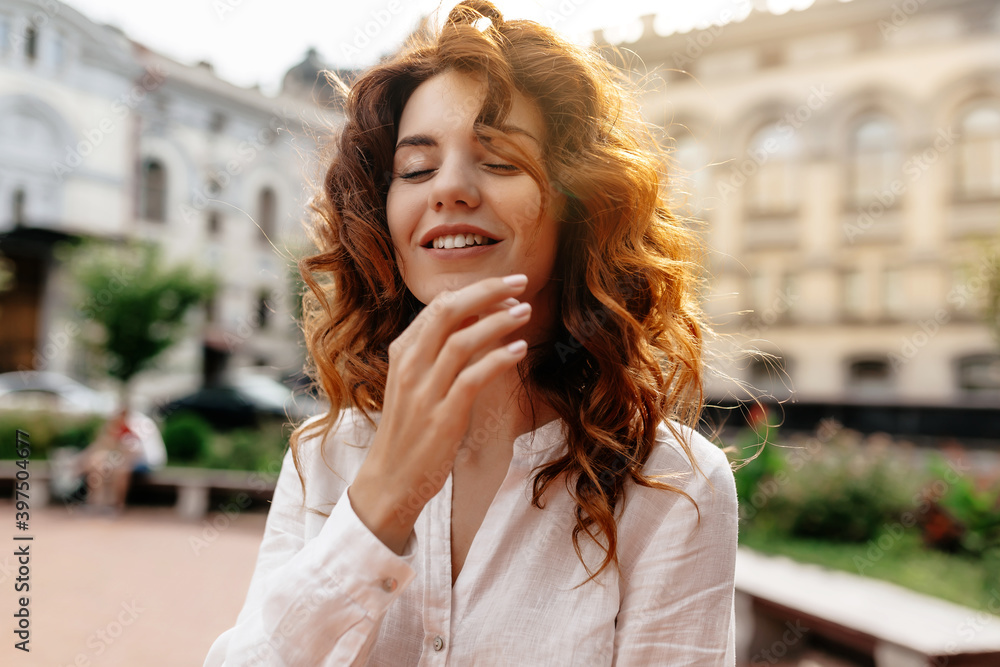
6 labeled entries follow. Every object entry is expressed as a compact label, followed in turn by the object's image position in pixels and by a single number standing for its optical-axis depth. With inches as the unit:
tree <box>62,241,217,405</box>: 512.7
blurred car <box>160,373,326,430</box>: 555.5
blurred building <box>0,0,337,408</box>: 748.6
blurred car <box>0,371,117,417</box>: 560.3
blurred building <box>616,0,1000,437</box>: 754.2
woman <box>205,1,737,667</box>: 48.6
